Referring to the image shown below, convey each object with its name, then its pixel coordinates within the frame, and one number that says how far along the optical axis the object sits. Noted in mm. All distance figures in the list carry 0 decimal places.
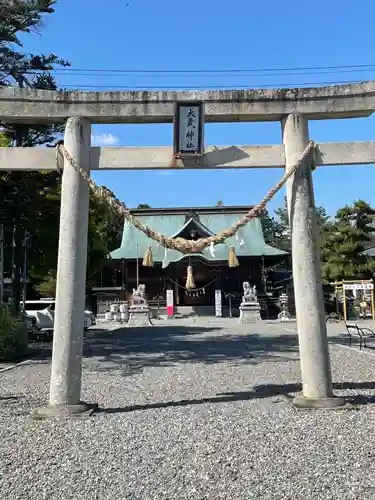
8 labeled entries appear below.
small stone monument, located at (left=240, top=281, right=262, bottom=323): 24805
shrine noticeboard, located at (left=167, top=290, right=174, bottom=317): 29214
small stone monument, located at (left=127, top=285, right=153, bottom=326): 25375
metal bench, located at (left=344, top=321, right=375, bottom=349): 13782
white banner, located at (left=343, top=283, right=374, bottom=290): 21594
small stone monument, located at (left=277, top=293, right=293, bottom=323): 26656
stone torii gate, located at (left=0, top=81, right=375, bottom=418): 6332
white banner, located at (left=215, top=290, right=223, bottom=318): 29091
